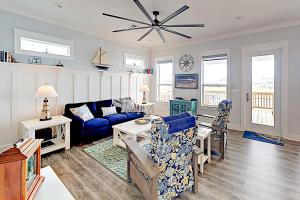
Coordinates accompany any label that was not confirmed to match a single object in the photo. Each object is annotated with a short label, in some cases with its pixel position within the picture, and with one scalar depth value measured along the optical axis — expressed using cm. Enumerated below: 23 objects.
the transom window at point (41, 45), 332
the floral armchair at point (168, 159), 156
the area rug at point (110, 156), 249
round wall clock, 545
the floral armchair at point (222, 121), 278
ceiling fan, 278
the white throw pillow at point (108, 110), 430
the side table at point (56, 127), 286
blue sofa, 345
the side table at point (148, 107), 510
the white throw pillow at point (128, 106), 471
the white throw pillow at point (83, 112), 362
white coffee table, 296
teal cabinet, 503
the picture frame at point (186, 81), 538
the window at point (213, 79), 487
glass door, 402
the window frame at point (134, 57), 560
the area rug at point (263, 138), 359
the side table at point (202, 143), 242
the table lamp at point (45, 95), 303
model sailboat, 458
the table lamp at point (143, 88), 551
